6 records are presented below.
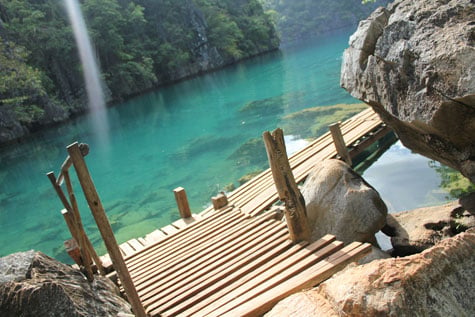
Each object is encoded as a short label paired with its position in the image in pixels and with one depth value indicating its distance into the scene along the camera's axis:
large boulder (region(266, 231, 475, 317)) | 1.98
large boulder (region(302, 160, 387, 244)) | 5.34
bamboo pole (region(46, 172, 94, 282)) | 4.32
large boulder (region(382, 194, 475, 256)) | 5.13
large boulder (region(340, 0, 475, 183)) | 4.10
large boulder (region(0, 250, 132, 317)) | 3.06
